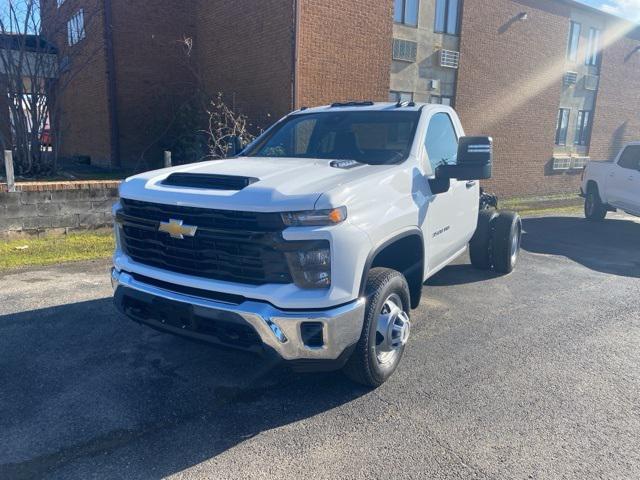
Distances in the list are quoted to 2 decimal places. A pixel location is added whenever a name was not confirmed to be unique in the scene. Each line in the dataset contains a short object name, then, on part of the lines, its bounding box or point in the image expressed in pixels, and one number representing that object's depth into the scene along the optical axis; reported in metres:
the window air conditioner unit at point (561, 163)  18.41
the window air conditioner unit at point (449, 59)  14.62
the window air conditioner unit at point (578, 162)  19.09
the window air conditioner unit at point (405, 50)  13.59
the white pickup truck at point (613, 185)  10.80
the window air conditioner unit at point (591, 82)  19.03
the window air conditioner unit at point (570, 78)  18.17
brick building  12.20
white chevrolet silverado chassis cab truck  2.89
